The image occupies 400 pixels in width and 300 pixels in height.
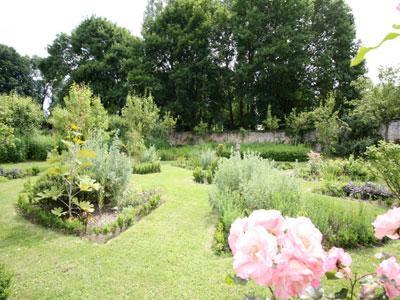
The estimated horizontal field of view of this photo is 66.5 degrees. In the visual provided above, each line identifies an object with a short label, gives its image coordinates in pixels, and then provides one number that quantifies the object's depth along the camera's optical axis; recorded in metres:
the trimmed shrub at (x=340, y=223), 4.30
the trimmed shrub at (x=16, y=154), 14.66
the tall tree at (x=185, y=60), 23.17
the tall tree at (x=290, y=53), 22.00
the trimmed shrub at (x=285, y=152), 16.22
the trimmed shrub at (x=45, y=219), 4.95
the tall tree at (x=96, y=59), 26.11
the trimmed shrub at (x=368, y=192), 7.25
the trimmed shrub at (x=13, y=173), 9.88
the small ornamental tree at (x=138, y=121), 12.62
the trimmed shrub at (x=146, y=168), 10.68
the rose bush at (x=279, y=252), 0.91
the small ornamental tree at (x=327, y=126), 15.78
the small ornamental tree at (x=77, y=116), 7.67
